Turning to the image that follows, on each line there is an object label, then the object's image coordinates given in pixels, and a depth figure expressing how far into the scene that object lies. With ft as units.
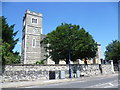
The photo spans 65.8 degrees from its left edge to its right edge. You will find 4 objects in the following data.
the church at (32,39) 86.62
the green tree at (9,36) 47.16
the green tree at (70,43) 53.79
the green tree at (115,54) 83.67
